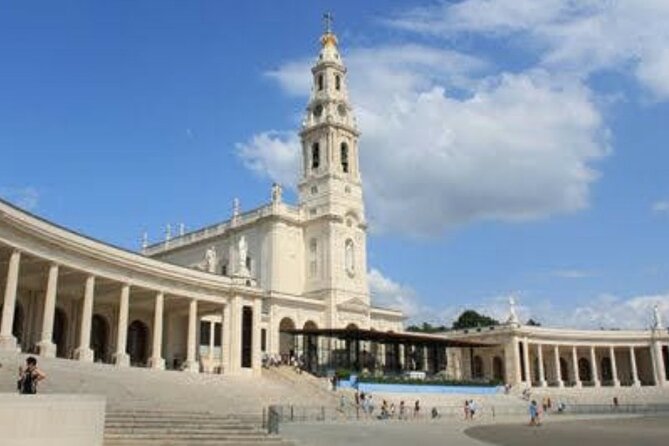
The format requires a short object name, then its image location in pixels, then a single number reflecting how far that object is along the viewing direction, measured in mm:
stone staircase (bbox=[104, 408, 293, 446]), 22875
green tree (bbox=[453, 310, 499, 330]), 128250
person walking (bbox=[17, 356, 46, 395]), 19438
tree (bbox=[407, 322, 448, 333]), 113062
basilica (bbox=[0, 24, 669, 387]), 45406
